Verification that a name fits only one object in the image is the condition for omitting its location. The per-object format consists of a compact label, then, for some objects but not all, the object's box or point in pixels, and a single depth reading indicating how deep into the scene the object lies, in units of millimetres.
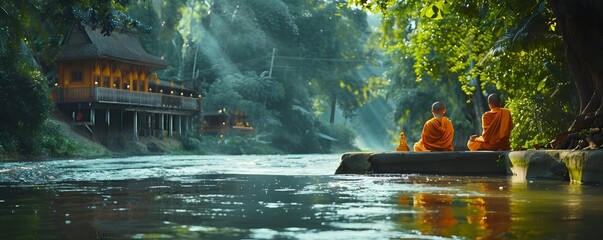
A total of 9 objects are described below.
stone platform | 13764
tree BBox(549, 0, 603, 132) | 14641
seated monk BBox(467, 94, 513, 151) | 17688
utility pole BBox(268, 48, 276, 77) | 79644
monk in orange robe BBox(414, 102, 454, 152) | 18375
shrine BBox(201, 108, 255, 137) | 74750
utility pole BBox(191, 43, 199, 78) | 78438
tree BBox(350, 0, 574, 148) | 19188
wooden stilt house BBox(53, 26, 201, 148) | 57219
